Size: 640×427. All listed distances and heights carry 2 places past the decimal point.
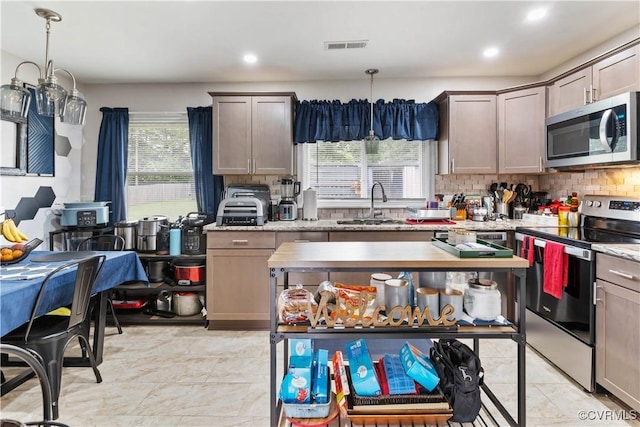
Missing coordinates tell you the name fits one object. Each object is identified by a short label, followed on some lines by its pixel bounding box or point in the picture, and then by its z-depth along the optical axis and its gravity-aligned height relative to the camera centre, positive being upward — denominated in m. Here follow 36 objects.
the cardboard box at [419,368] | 1.47 -0.70
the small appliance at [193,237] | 3.52 -0.35
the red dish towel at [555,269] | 2.41 -0.46
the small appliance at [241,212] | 3.34 -0.09
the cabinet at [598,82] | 2.30 +0.86
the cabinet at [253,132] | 3.58 +0.69
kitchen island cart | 1.46 -0.48
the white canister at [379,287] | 1.60 -0.38
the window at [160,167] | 4.05 +0.40
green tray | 1.48 -0.22
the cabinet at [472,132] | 3.51 +0.67
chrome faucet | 3.64 +0.02
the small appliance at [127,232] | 3.53 -0.30
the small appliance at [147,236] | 3.54 -0.33
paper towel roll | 3.66 -0.02
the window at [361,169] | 3.96 +0.36
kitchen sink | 3.57 -0.20
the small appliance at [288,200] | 3.67 +0.02
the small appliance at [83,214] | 3.49 -0.12
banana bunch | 2.56 -0.21
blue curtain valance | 3.80 +0.87
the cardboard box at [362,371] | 1.46 -0.71
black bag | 1.44 -0.73
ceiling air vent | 2.98 +1.32
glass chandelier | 2.08 +0.62
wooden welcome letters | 1.46 -0.47
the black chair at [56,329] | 1.95 -0.73
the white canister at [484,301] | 1.52 -0.42
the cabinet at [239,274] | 3.27 -0.65
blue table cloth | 1.68 -0.46
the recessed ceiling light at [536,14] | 2.49 +1.32
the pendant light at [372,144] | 3.51 +0.56
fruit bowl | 2.22 -0.31
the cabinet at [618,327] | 1.91 -0.71
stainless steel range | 2.23 -0.56
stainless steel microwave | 2.22 +0.46
